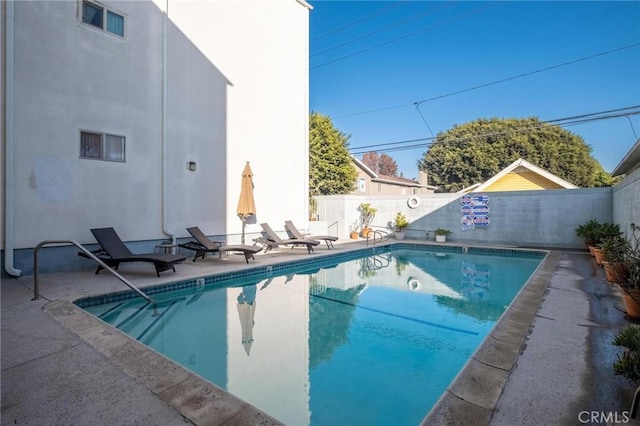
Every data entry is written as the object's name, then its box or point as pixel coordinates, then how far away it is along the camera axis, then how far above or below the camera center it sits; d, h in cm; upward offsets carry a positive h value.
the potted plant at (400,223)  1532 -35
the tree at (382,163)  4603 +719
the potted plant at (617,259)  438 -62
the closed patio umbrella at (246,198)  1031 +53
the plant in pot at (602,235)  798 -54
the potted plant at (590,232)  1034 -53
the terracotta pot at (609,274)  539 -98
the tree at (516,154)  2723 +513
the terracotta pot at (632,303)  410 -110
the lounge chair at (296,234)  1175 -67
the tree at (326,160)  2055 +343
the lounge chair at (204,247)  855 -82
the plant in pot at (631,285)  411 -86
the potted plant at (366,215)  1609 +1
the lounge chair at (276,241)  1073 -83
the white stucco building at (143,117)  668 +250
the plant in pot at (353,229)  1551 -66
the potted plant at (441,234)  1416 -82
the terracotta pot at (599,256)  773 -97
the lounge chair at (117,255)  667 -82
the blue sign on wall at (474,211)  1371 +17
